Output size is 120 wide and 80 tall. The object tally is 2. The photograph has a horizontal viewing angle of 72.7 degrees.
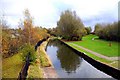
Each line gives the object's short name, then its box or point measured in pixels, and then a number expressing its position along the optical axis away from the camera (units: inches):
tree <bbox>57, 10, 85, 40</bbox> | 1172.9
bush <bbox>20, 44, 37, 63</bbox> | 358.4
